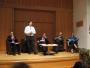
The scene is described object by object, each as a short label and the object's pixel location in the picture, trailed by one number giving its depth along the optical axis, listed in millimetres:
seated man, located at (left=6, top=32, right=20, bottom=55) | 9562
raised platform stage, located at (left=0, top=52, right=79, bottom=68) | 7570
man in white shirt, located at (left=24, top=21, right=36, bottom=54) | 9578
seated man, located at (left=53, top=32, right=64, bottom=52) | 10953
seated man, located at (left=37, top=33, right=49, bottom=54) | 10106
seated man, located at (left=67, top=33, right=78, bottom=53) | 10797
